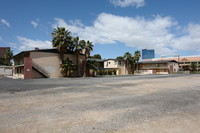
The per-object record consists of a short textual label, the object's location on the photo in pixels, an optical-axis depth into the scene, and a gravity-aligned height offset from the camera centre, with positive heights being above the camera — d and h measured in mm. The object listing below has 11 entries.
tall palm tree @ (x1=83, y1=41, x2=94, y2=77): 37116 +6216
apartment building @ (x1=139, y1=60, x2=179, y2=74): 66625 +1222
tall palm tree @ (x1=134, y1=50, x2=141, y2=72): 58891 +6246
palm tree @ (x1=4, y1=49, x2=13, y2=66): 57469 +6403
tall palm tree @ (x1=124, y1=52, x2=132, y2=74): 56938 +5381
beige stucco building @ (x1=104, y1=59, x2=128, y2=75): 55719 +1864
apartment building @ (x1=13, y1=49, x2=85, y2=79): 31186 +2006
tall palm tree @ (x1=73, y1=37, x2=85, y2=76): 36250 +7129
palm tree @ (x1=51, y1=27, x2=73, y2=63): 34656 +8044
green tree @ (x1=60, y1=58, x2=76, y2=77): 35062 +1135
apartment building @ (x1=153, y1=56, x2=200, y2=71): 80638 +4891
